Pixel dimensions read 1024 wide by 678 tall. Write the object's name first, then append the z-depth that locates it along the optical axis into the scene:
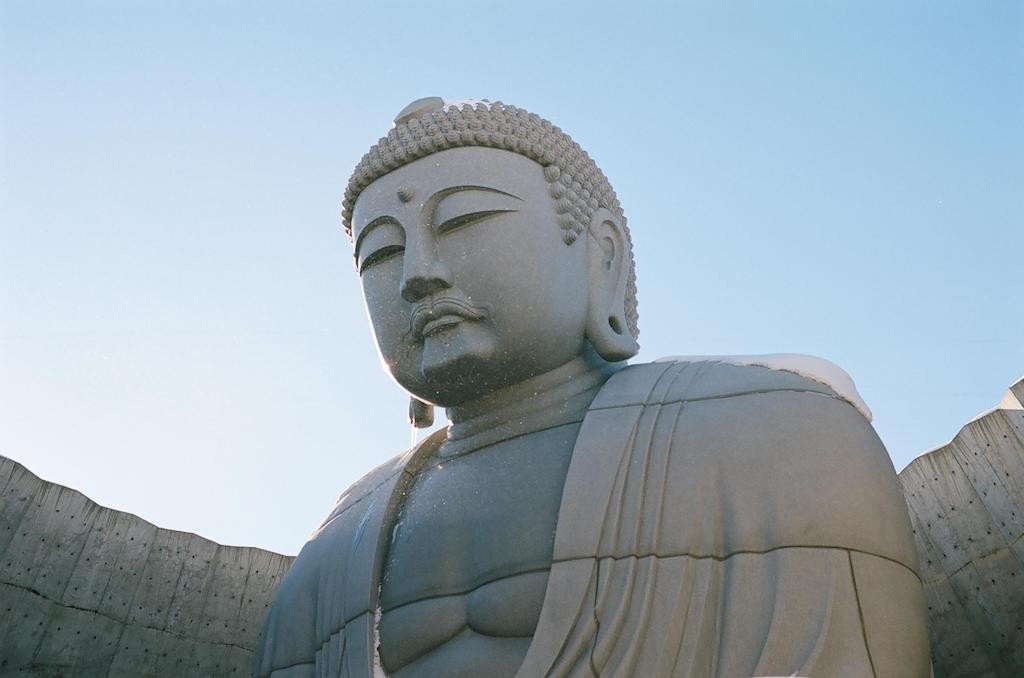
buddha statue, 4.86
